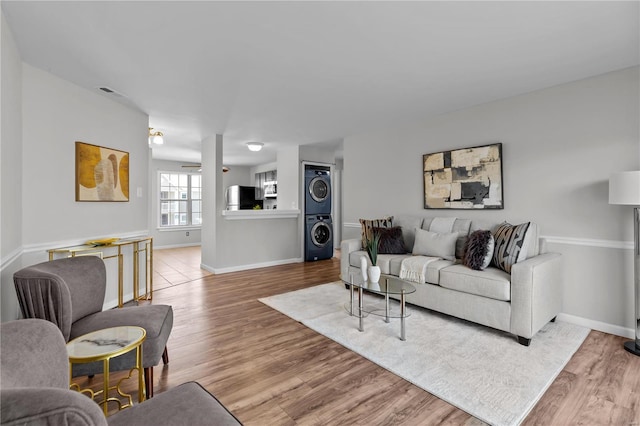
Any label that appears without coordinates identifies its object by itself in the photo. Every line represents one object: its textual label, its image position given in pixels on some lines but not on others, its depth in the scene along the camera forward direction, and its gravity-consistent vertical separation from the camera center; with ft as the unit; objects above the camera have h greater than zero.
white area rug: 6.08 -3.64
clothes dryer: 20.85 +1.71
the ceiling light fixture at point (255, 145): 19.30 +4.42
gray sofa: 8.31 -2.29
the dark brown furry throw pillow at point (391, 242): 12.76 -1.20
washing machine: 20.85 -1.66
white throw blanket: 10.60 -1.96
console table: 9.64 -1.28
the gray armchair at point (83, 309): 5.50 -1.85
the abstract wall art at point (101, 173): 10.43 +1.55
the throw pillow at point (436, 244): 11.25 -1.19
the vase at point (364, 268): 10.04 -1.81
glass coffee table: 8.69 -2.25
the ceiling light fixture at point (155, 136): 15.31 +4.16
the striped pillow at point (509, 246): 9.20 -1.03
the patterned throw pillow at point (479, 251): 9.62 -1.23
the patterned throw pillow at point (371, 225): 13.68 -0.52
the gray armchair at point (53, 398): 2.11 -1.48
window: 27.14 +1.43
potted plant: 9.71 -1.70
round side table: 4.59 -2.12
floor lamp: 7.66 +0.33
